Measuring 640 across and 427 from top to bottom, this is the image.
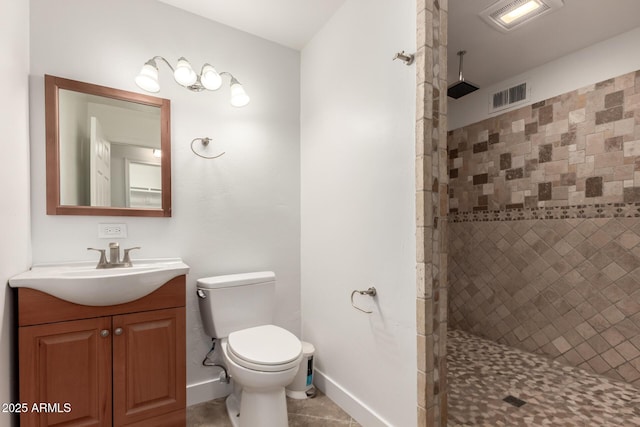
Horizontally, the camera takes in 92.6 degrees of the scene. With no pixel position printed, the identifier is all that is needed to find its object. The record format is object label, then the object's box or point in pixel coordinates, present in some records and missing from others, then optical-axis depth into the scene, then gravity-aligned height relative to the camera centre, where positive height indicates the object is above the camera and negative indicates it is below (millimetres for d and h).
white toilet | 1444 -686
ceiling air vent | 1839 +1263
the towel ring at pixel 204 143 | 1991 +460
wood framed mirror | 1620 +355
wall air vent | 2633 +1034
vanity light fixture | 1680 +779
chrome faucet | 1624 -251
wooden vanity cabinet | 1268 -673
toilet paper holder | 1643 -433
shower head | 2438 +1043
